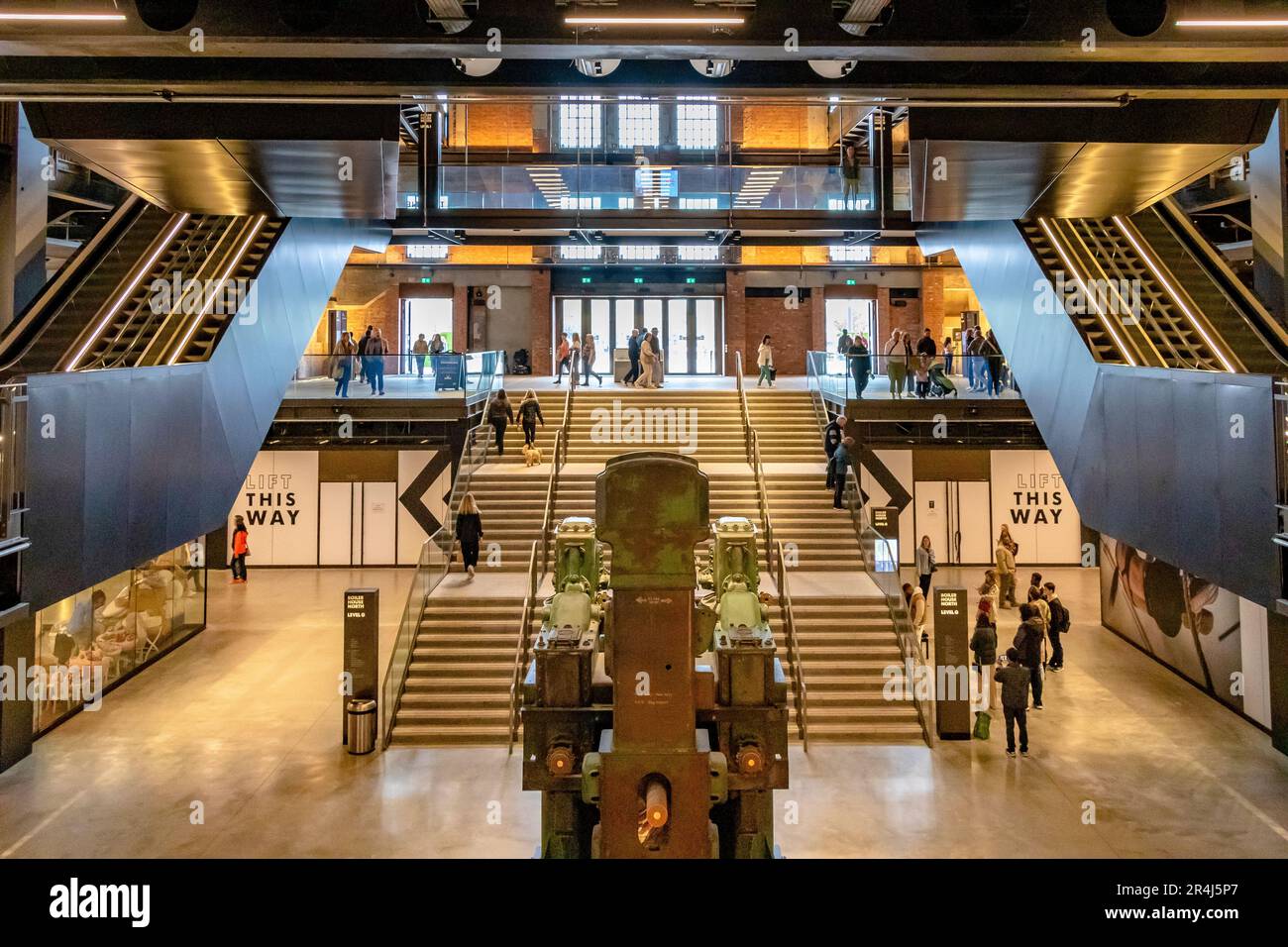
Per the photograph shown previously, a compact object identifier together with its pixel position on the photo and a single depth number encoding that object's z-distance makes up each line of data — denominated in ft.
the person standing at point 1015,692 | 34.27
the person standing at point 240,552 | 67.67
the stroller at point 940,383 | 62.34
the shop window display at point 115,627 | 38.81
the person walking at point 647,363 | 71.67
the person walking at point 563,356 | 79.25
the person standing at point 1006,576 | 57.00
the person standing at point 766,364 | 75.41
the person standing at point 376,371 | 63.98
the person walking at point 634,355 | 74.18
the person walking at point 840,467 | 53.62
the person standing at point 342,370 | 63.77
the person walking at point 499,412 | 61.16
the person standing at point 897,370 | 62.23
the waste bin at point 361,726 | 36.19
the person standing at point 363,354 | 64.08
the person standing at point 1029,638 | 35.83
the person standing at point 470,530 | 49.01
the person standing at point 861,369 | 60.79
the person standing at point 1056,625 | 45.01
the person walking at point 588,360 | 78.38
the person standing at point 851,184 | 61.57
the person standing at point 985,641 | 39.37
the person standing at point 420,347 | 78.59
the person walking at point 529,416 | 61.87
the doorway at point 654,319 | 96.27
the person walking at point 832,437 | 58.70
